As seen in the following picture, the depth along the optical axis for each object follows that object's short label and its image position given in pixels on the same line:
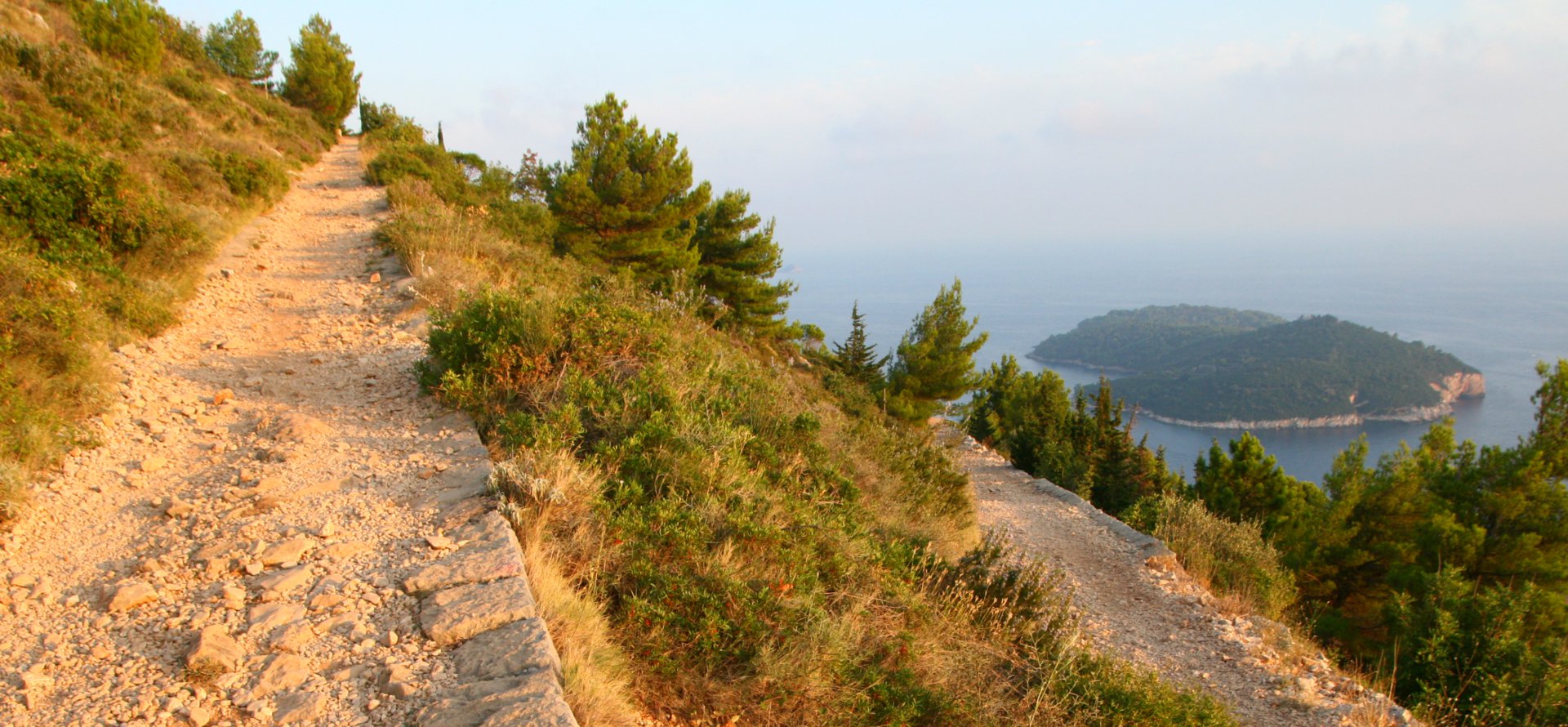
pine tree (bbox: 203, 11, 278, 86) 34.91
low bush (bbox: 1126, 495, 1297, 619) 8.80
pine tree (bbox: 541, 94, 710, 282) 15.77
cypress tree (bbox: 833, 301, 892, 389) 26.53
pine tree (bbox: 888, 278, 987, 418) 22.86
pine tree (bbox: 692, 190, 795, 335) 20.44
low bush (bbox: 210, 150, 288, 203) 12.05
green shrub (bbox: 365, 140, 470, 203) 15.32
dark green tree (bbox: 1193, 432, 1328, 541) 16.25
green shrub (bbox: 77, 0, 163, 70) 16.48
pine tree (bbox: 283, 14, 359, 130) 30.64
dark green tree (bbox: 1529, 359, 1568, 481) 15.59
